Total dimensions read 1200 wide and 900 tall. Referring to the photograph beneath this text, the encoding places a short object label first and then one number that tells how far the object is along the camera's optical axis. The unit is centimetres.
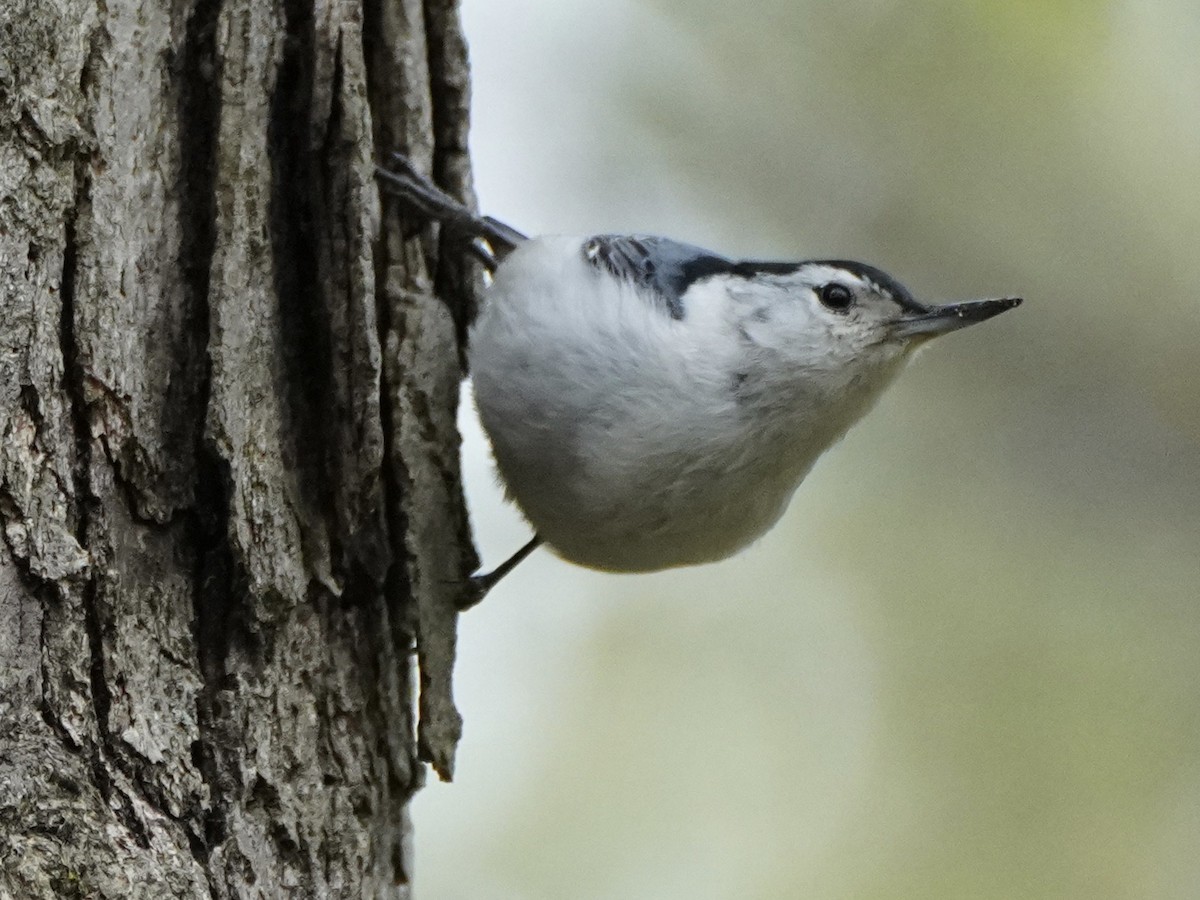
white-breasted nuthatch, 359
